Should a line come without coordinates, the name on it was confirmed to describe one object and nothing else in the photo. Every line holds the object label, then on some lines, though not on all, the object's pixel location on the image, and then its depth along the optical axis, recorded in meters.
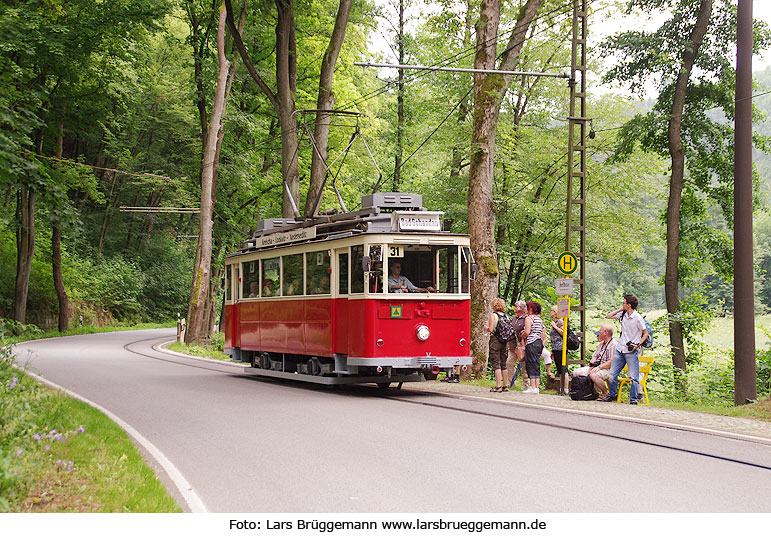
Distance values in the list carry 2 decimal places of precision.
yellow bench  14.62
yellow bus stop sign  17.00
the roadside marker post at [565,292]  16.23
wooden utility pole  14.74
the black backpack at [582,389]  15.46
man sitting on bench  15.41
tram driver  16.03
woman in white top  16.44
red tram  15.88
